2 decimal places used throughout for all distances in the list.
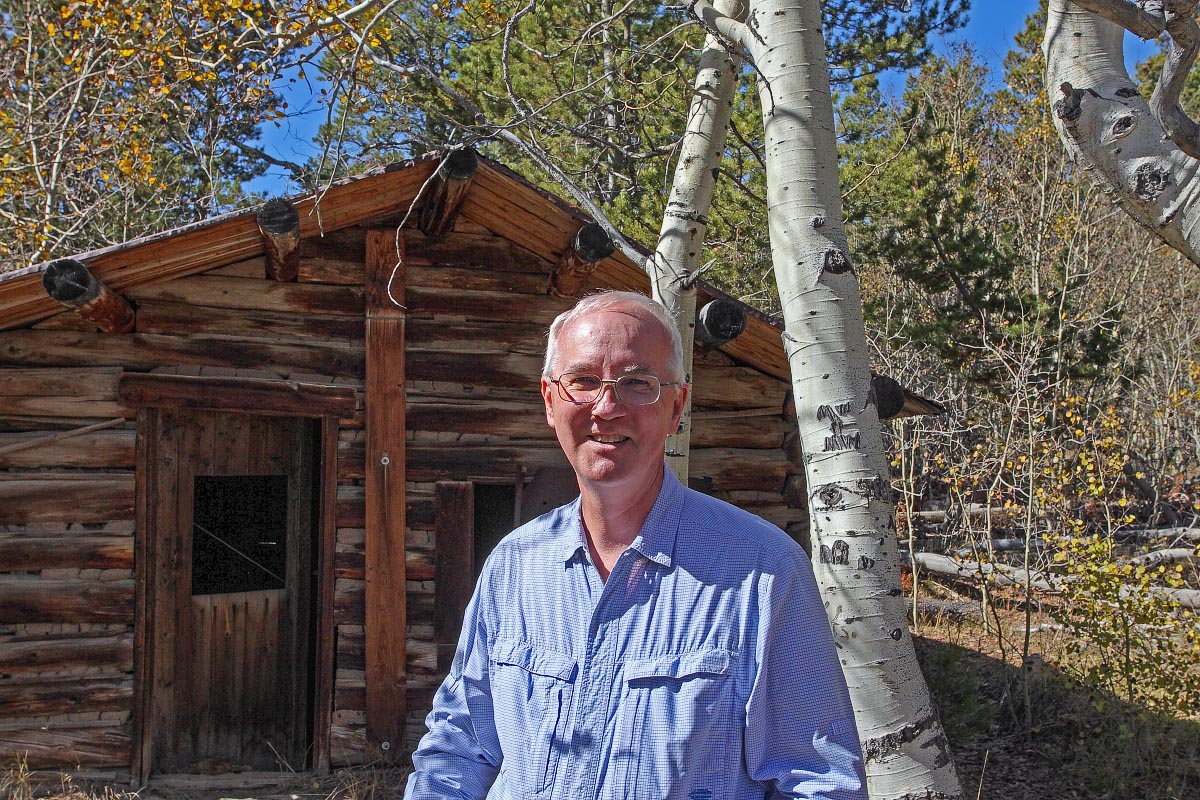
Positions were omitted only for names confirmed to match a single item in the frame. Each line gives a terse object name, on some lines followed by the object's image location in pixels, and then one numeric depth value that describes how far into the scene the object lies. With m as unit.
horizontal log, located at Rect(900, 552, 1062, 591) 10.19
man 1.60
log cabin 5.70
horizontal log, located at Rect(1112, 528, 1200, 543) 11.14
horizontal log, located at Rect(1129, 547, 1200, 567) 9.38
